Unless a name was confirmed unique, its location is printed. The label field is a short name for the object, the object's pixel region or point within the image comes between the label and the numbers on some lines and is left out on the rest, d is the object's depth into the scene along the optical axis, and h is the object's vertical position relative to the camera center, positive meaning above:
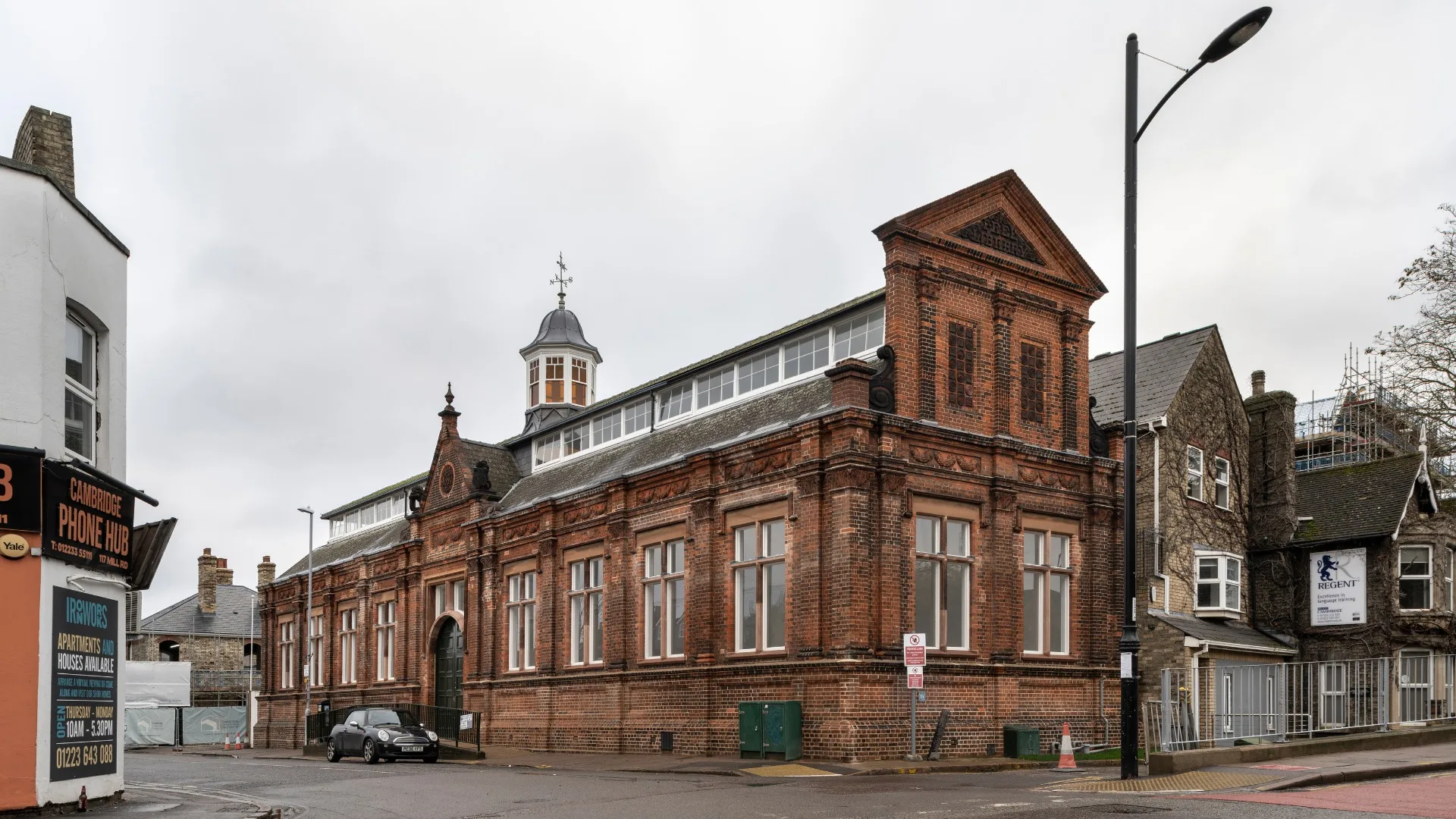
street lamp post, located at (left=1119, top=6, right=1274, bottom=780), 17.52 +1.26
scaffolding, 44.94 +3.36
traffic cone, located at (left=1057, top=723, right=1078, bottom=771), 21.56 -3.88
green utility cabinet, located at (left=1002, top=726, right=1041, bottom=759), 25.97 -4.30
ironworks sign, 14.35 -1.83
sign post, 22.89 -2.38
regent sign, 34.72 -1.72
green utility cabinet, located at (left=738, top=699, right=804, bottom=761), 24.64 -3.92
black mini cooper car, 29.64 -4.85
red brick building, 25.14 -0.09
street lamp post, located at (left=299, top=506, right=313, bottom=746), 50.22 -5.14
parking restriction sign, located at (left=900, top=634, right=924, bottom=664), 23.02 -2.21
